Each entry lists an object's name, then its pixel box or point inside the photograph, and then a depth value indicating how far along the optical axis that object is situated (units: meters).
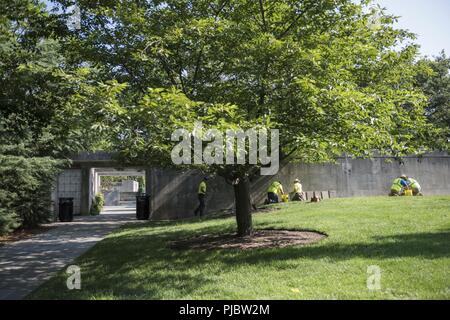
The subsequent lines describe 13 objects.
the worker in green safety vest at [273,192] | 19.28
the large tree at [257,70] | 7.63
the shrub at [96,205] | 27.87
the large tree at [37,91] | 7.15
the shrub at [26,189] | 14.62
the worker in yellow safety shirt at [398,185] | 19.44
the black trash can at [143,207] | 21.78
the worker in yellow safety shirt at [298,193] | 19.38
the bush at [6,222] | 14.30
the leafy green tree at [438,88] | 35.62
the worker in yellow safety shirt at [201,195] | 19.38
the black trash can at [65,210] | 21.75
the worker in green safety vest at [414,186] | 20.05
